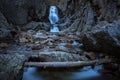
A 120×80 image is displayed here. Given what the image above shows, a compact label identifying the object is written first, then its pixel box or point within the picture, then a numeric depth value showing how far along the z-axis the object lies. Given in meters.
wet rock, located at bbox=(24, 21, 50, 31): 18.38
